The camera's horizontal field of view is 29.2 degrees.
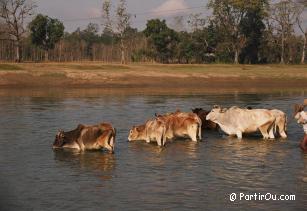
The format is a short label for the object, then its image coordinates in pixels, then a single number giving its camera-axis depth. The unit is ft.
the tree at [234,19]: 274.98
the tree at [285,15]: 289.94
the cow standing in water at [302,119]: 53.67
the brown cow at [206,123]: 70.29
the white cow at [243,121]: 60.85
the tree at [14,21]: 246.88
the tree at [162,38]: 268.41
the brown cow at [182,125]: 60.49
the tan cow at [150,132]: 56.80
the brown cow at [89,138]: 52.05
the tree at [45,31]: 258.98
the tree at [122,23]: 268.82
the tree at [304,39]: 278.87
